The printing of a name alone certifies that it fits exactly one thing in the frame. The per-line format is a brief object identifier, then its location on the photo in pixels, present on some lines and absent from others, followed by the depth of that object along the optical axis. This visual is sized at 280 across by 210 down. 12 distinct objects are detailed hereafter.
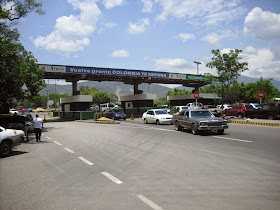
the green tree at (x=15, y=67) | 18.73
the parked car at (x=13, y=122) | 17.17
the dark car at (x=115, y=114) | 35.55
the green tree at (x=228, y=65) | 28.00
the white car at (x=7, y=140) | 10.23
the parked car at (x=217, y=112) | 29.20
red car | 29.88
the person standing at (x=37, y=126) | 14.41
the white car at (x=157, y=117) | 24.86
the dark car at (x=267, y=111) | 25.78
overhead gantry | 36.19
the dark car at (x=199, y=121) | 15.01
